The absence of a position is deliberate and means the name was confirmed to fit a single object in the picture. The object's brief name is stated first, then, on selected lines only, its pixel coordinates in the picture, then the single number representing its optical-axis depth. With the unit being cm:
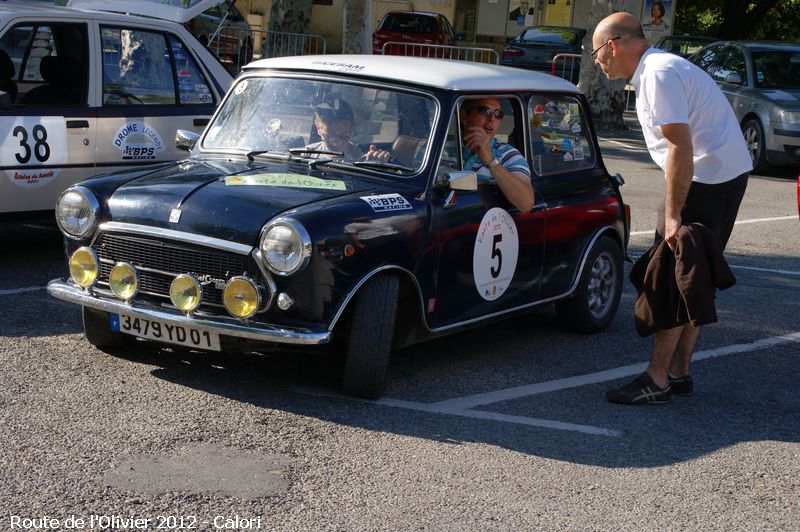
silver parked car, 1583
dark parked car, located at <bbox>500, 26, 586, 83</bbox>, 2652
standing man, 545
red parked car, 2988
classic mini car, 518
